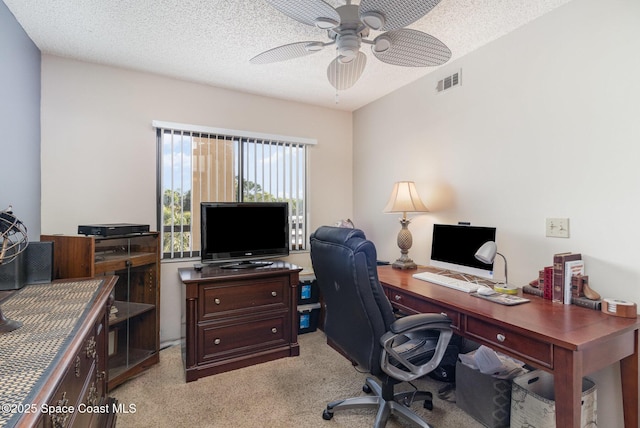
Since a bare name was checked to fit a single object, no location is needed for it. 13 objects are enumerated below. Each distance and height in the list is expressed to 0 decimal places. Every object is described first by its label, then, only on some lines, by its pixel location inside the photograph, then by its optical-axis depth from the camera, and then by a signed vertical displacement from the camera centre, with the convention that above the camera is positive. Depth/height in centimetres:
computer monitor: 206 -24
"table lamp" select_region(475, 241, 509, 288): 184 -23
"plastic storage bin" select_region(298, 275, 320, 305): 314 -78
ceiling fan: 133 +90
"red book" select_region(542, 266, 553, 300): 176 -40
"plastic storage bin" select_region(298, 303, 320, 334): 314 -106
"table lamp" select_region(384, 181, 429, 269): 263 +6
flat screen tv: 267 -16
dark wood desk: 122 -55
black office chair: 151 -56
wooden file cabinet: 234 -84
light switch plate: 184 -8
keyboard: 196 -46
